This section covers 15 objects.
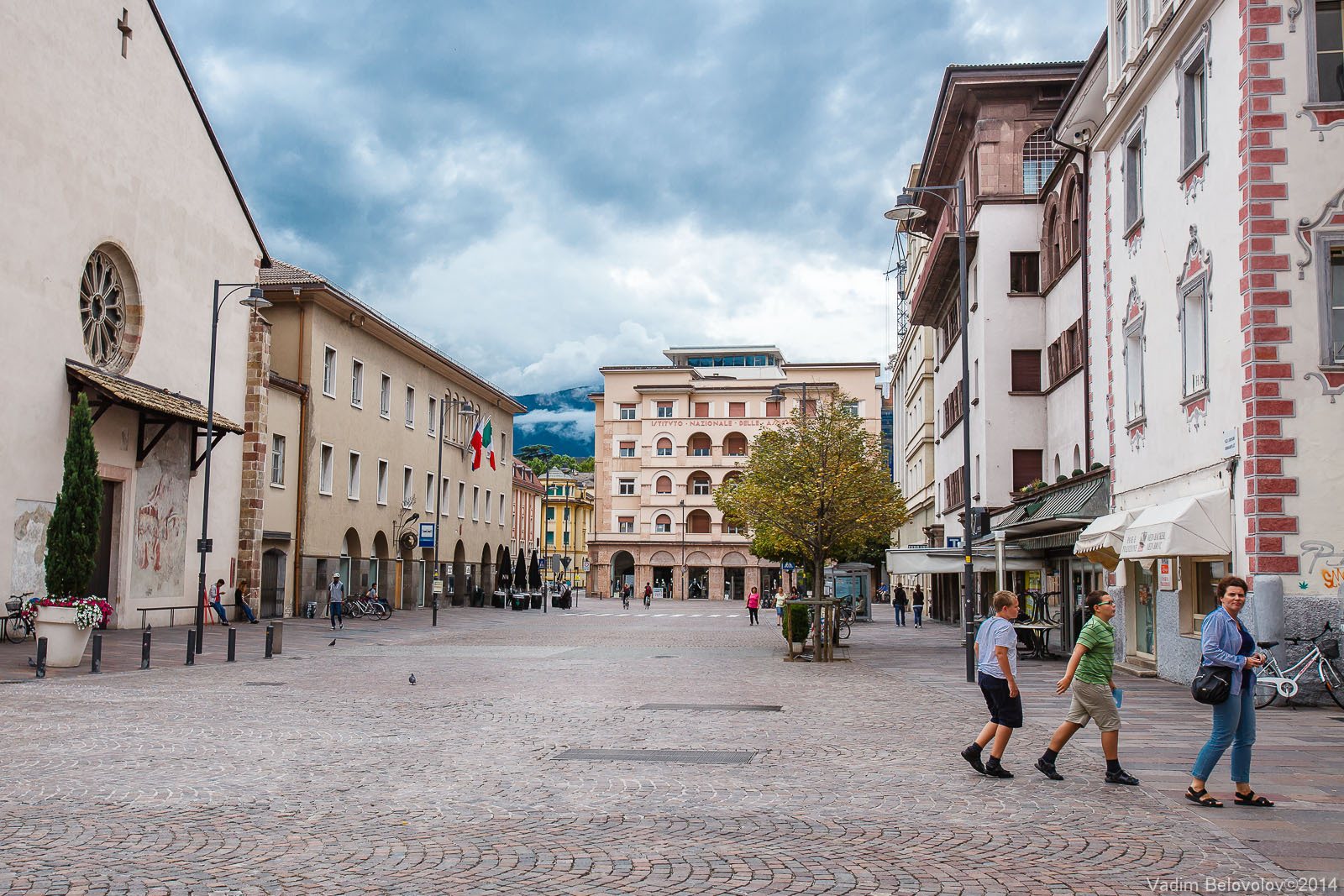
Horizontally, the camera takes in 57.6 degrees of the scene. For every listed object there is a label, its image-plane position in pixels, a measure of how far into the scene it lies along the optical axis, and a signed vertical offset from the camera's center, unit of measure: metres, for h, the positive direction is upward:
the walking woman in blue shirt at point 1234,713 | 8.67 -1.06
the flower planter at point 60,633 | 19.84 -1.40
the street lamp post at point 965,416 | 20.61 +2.54
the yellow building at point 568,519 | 149.12 +4.29
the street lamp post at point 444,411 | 52.92 +6.58
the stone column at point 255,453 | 38.81 +3.10
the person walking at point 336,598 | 36.62 -1.47
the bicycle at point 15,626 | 25.58 -1.66
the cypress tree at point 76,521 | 22.08 +0.49
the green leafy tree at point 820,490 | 29.03 +1.66
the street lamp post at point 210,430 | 27.84 +3.05
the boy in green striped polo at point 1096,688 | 9.68 -1.01
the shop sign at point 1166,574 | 19.14 -0.19
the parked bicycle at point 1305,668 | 15.50 -1.41
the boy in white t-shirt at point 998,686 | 9.90 -1.03
